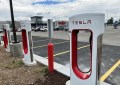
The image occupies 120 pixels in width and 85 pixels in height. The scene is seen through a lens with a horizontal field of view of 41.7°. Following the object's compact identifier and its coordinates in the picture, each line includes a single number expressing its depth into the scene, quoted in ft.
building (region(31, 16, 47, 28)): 257.85
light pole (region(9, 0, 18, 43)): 25.74
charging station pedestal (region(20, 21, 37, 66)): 19.17
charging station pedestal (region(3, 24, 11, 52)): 29.81
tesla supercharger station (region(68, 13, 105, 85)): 9.73
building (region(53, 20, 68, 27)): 204.64
